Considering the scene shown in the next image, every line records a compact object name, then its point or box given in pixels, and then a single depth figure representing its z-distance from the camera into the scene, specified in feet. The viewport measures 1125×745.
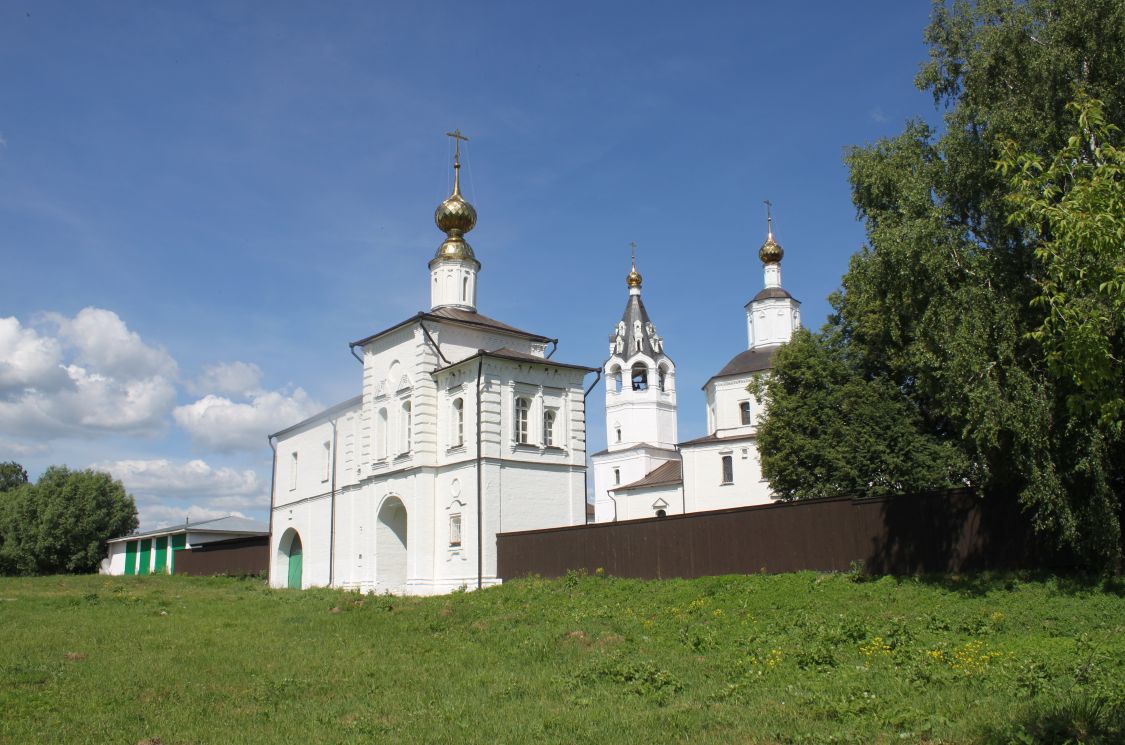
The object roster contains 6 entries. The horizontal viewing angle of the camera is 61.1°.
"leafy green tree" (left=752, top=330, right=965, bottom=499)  81.05
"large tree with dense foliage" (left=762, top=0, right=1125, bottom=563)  44.24
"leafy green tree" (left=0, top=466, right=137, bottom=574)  191.21
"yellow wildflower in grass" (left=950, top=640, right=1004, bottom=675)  32.12
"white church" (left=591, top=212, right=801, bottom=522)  147.02
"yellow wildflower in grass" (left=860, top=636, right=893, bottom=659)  36.29
